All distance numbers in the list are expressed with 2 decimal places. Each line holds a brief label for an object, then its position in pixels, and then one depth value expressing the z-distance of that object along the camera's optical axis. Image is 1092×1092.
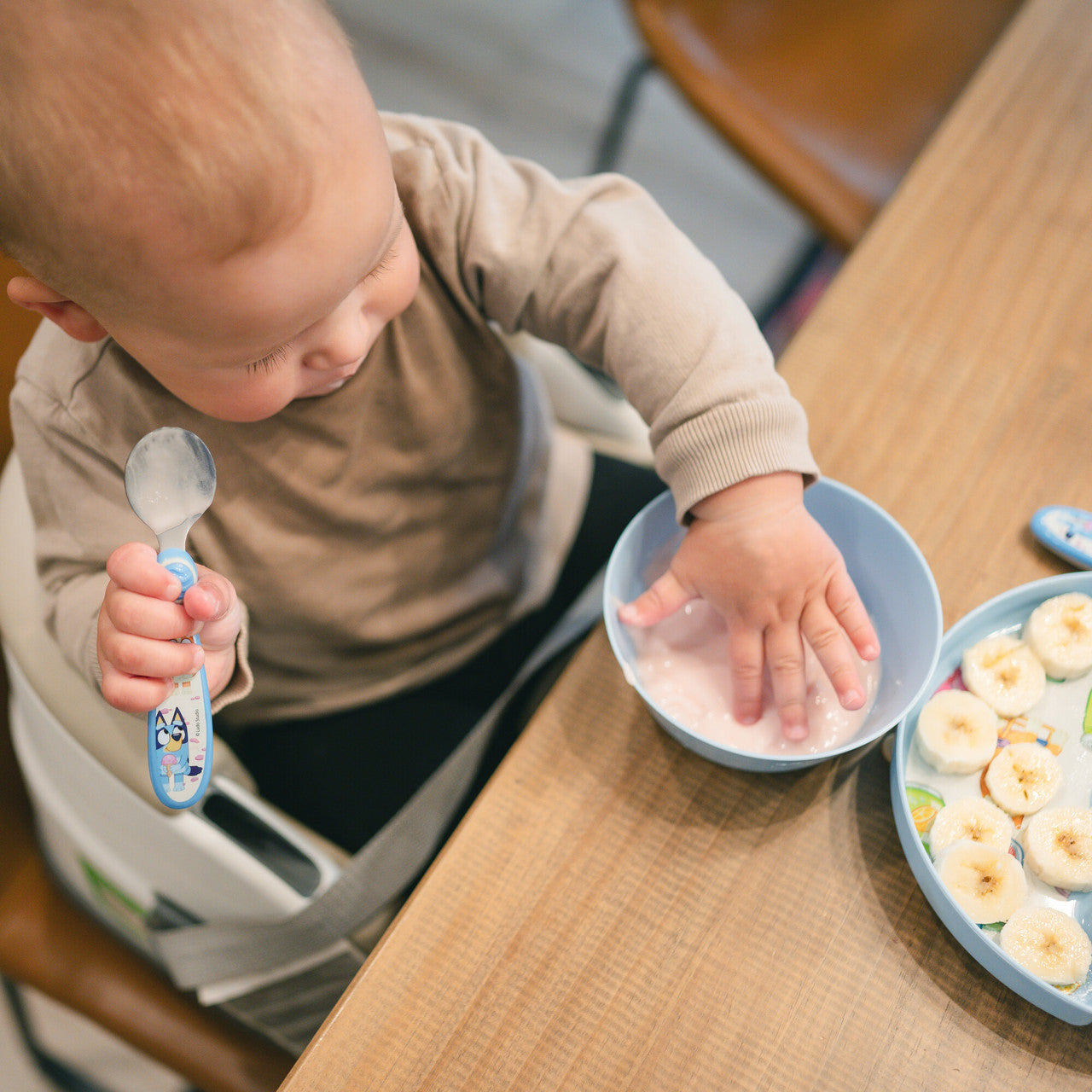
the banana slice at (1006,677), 0.50
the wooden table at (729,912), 0.44
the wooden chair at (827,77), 1.22
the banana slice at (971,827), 0.46
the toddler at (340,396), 0.39
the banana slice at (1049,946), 0.43
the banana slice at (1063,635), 0.50
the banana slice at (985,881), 0.45
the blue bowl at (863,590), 0.48
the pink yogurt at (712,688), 0.54
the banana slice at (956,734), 0.48
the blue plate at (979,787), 0.43
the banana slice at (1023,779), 0.48
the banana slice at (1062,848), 0.45
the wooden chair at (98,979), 0.73
